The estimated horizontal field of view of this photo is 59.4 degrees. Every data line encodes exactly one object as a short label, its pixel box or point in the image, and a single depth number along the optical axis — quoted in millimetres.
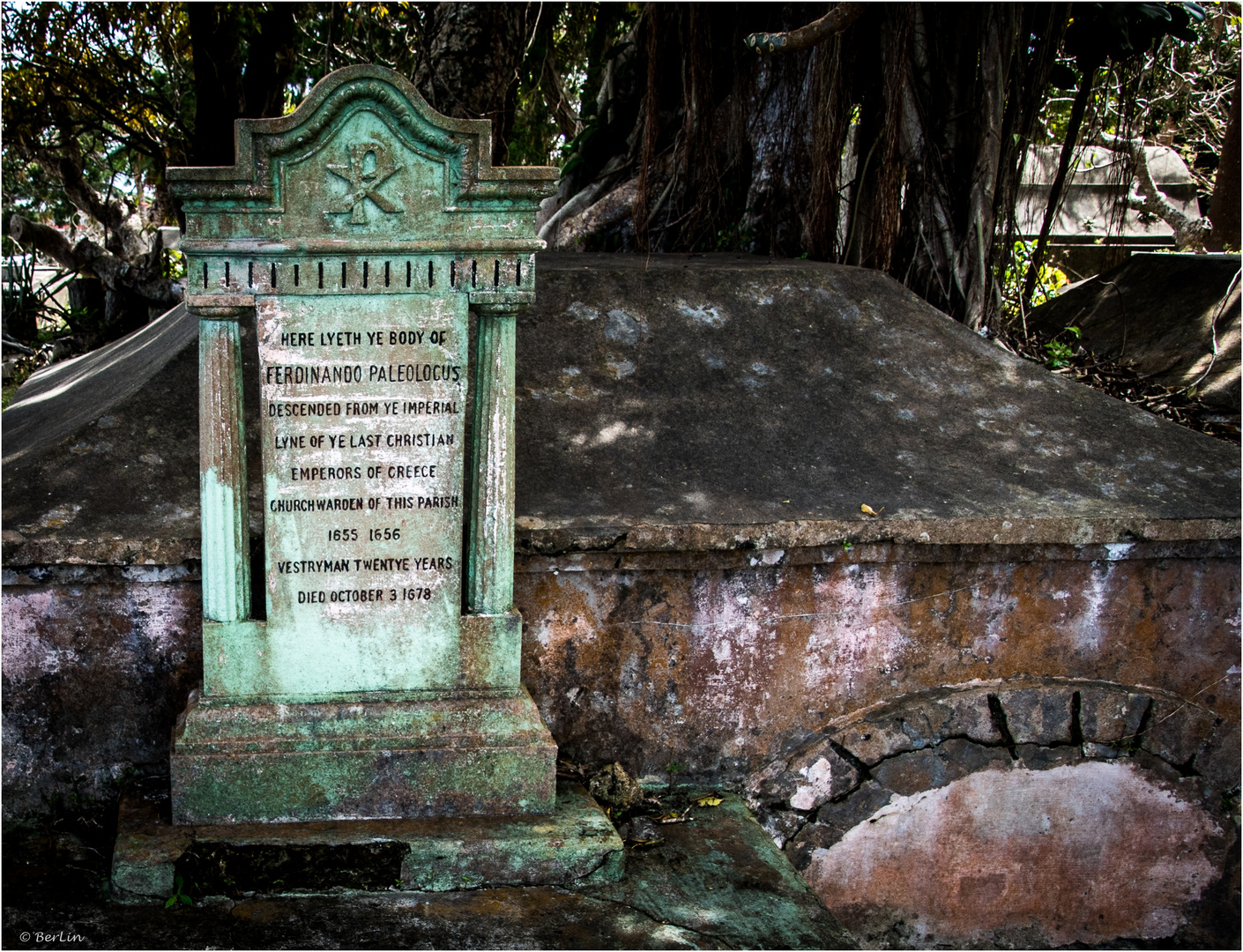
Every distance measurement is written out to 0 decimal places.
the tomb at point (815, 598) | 3178
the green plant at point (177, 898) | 2688
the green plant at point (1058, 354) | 5816
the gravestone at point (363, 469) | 2742
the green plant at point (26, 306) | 10836
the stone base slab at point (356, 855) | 2736
